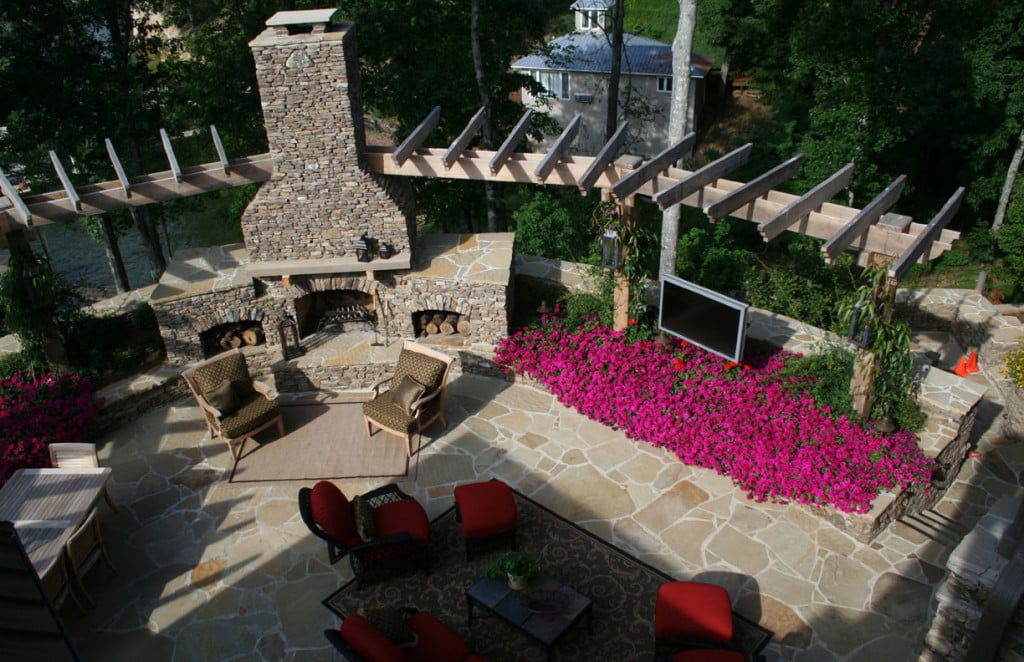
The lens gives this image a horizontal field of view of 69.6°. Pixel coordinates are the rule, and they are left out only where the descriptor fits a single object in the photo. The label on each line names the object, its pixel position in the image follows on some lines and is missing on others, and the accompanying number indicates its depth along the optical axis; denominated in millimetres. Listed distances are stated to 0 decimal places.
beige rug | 9500
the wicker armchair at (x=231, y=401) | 9672
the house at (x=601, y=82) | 26672
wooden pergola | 7988
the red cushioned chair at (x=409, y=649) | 5801
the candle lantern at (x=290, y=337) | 10977
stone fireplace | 10266
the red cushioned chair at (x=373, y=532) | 7418
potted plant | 6754
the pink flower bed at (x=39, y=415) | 8992
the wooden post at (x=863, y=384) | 8484
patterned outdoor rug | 6965
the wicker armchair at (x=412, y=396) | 9578
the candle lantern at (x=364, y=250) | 10828
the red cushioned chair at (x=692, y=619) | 6398
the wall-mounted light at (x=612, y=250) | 10016
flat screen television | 9312
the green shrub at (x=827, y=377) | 9086
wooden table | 7348
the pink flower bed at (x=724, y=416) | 8336
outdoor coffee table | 6469
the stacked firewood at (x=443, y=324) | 11609
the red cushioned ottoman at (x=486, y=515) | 7676
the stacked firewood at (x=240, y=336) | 11527
